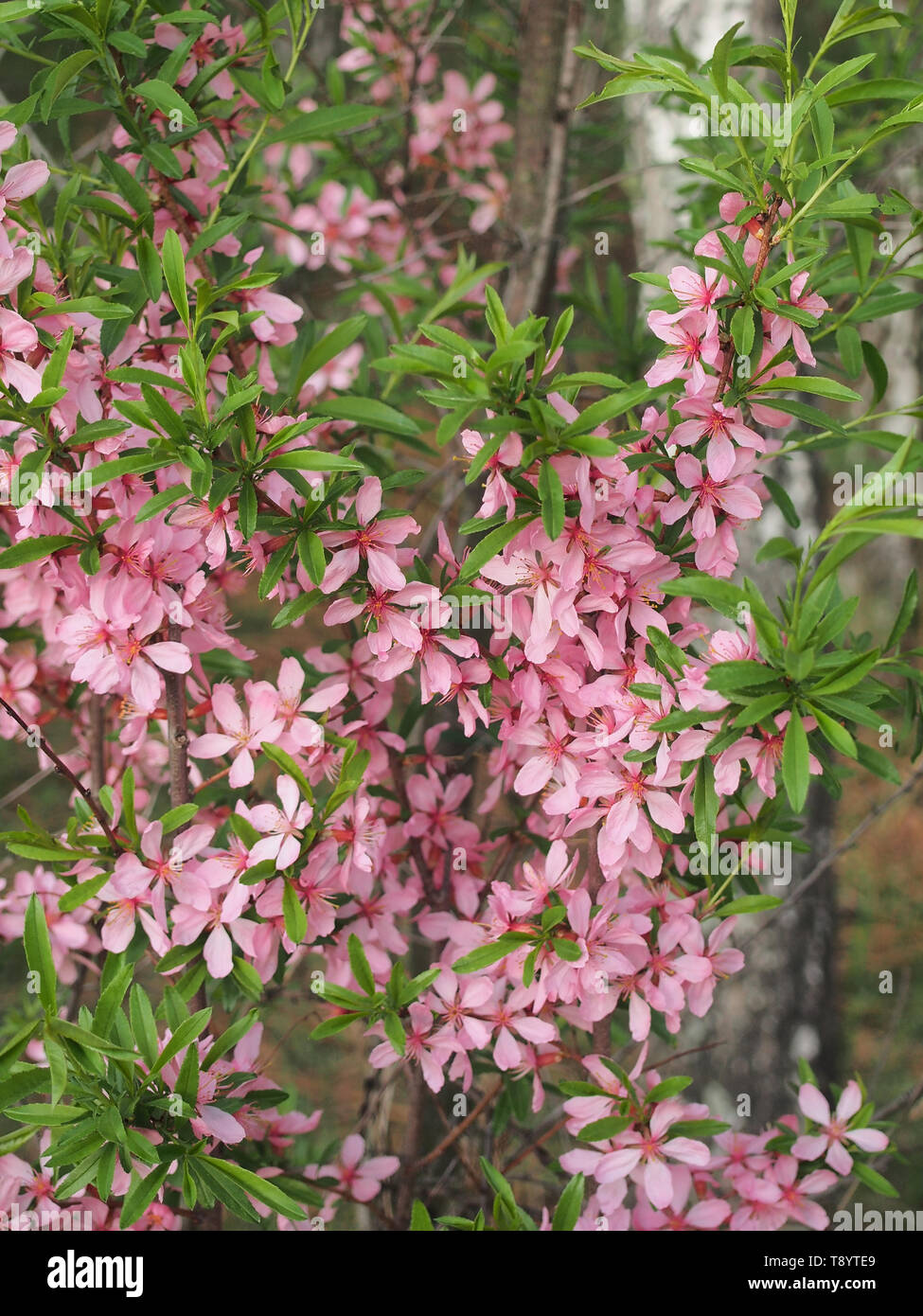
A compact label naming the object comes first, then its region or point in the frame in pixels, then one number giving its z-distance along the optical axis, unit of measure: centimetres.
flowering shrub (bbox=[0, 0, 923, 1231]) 89
